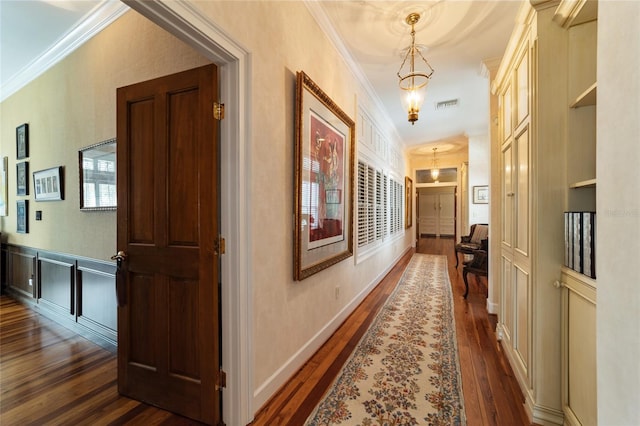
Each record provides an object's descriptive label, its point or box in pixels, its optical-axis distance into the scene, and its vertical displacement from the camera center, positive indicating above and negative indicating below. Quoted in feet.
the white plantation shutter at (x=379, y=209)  14.60 +0.07
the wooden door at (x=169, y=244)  4.93 -0.68
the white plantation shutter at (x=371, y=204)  13.07 +0.30
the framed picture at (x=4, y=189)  12.13 +1.00
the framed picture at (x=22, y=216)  11.09 -0.25
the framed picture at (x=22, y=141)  10.78 +2.87
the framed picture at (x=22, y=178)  10.91 +1.36
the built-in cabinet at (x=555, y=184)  4.82 +0.48
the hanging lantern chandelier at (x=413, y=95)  7.77 +3.46
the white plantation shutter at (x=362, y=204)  11.75 +0.29
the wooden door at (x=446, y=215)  40.14 -0.74
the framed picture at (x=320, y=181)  6.71 +0.88
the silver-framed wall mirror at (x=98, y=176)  7.63 +1.04
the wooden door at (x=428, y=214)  41.19 -0.60
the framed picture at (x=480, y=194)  18.34 +1.13
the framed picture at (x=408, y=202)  24.27 +0.78
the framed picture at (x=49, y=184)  9.16 +0.95
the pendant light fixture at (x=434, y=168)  25.36 +4.22
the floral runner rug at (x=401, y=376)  5.33 -4.14
